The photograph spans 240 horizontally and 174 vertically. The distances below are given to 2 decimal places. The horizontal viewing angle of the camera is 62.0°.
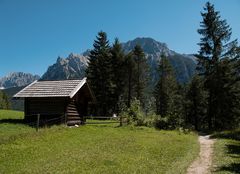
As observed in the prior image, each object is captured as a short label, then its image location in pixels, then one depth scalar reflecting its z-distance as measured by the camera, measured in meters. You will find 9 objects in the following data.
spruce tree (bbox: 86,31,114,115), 37.21
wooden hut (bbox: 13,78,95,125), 20.80
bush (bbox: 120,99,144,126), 24.37
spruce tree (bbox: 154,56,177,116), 42.43
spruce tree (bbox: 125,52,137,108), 41.06
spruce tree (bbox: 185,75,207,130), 41.17
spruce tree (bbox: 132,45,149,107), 42.94
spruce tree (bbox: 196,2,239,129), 28.36
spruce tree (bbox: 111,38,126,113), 39.71
